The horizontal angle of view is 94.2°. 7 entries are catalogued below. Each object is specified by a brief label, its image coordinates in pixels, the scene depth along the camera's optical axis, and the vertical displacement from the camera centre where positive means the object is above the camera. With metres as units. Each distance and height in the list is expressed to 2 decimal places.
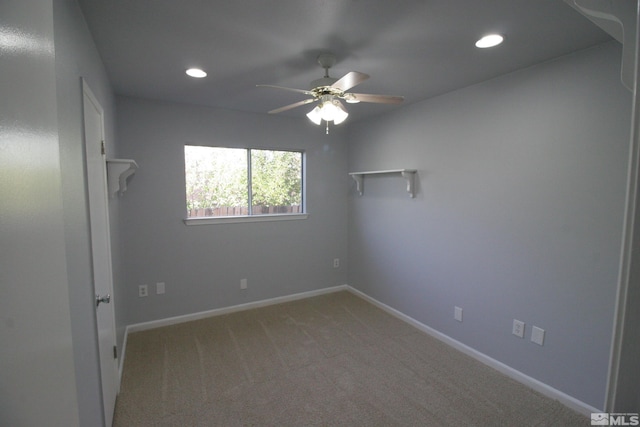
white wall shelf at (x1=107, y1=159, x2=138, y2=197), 2.19 +0.12
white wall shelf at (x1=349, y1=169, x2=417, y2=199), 3.14 +0.14
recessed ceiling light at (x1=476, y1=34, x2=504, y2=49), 1.78 +0.90
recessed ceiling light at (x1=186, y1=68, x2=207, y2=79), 2.29 +0.89
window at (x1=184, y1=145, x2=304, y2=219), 3.42 +0.06
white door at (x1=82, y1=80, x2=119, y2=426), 1.64 -0.36
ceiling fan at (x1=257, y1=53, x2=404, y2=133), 1.97 +0.63
